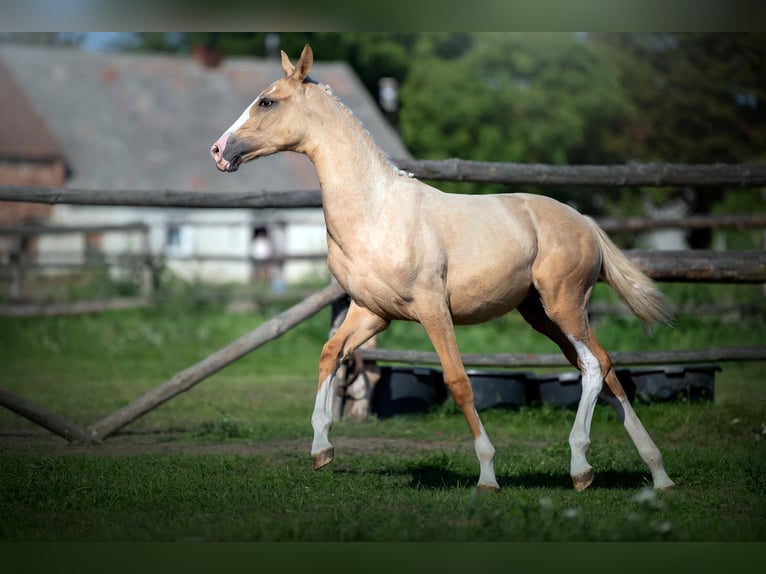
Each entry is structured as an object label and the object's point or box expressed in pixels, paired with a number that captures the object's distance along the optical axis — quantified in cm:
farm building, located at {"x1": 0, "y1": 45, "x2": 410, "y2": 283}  6725
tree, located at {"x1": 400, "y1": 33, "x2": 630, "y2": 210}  7431
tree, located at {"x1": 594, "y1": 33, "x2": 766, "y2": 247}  5694
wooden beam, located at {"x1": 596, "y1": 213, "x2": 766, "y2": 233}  2903
